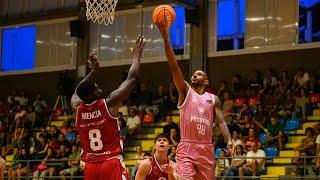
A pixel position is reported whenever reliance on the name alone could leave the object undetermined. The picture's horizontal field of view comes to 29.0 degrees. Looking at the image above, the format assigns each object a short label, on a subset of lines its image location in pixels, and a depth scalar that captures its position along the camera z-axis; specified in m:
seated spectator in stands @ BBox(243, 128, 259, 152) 15.23
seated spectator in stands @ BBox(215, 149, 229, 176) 14.38
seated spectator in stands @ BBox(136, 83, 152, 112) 20.41
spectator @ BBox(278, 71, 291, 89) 18.19
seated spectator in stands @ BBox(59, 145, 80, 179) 16.69
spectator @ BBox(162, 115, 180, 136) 16.74
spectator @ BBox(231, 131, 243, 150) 15.33
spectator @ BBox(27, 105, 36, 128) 22.84
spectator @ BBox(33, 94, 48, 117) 23.78
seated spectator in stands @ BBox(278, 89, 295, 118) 17.02
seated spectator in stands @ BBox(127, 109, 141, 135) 19.48
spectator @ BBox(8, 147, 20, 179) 18.25
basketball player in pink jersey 7.50
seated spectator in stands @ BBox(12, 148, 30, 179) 17.96
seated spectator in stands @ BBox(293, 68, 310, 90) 17.97
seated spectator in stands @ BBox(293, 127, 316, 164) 14.73
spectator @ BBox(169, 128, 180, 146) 16.07
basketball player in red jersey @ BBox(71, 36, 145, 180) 6.82
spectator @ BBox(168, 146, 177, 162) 14.51
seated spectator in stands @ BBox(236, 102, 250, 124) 17.14
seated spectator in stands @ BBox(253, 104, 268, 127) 16.81
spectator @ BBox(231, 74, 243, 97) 19.17
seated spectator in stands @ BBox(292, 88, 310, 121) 16.92
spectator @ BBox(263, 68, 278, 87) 18.56
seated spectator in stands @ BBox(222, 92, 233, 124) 17.56
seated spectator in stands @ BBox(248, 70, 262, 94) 19.06
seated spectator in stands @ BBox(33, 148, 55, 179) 17.19
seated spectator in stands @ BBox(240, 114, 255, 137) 16.30
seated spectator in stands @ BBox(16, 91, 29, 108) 24.41
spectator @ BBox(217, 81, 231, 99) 19.36
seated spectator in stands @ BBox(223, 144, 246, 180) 14.13
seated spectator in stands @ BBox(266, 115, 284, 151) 15.96
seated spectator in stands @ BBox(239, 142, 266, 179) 14.08
